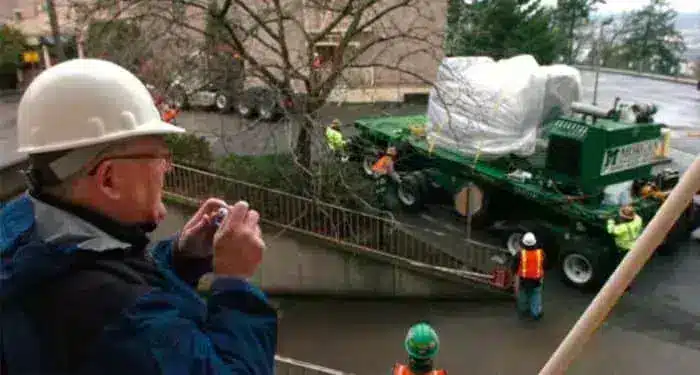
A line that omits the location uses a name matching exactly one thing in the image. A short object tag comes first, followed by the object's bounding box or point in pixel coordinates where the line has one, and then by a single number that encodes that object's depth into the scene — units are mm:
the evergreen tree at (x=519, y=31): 22188
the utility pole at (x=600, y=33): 26688
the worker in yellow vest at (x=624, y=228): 8953
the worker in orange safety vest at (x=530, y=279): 8391
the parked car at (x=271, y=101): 9211
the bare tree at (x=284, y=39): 9117
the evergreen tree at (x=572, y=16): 33656
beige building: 9438
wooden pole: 1090
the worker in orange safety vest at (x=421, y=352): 3234
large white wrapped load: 10586
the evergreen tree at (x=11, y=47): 24422
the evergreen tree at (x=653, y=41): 37656
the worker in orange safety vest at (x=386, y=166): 11758
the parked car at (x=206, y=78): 9531
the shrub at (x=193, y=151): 10594
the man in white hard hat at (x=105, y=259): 1188
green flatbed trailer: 9336
